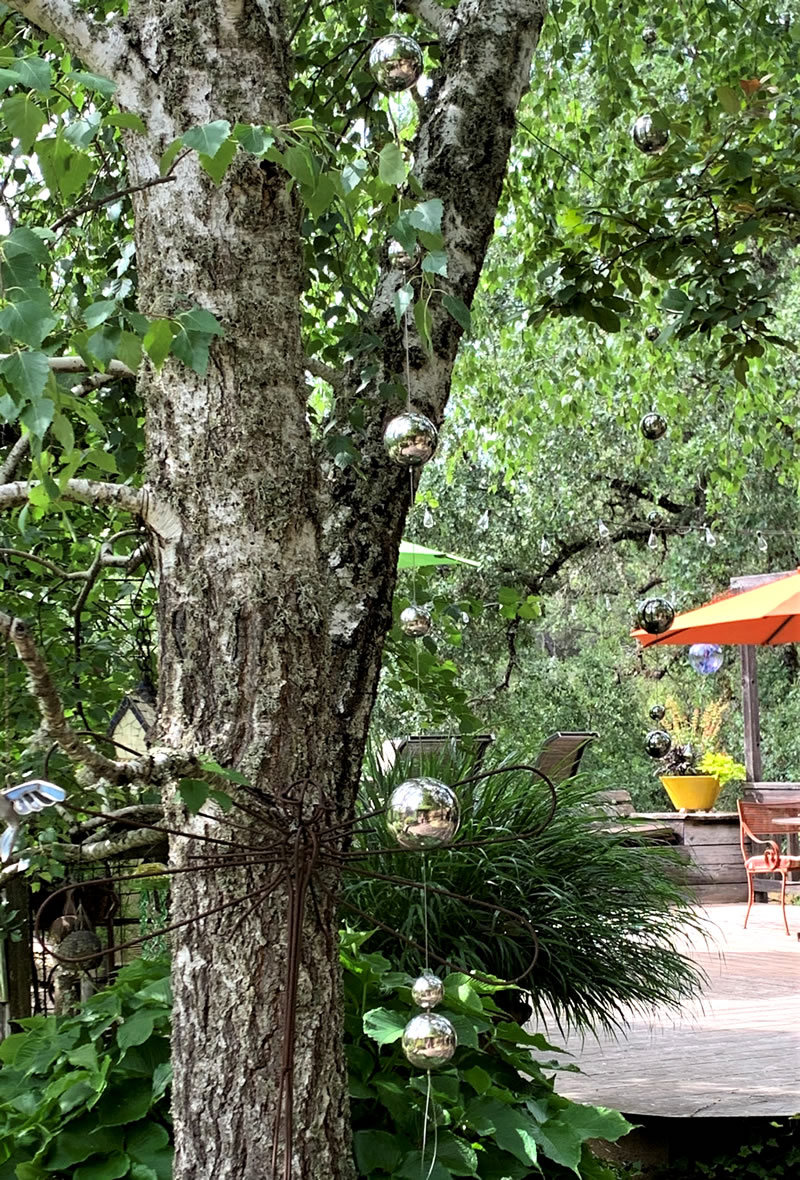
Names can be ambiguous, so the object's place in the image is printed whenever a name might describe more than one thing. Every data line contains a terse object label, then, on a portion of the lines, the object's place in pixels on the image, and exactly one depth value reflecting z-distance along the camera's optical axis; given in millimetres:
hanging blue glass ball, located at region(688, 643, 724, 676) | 8672
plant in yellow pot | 8742
